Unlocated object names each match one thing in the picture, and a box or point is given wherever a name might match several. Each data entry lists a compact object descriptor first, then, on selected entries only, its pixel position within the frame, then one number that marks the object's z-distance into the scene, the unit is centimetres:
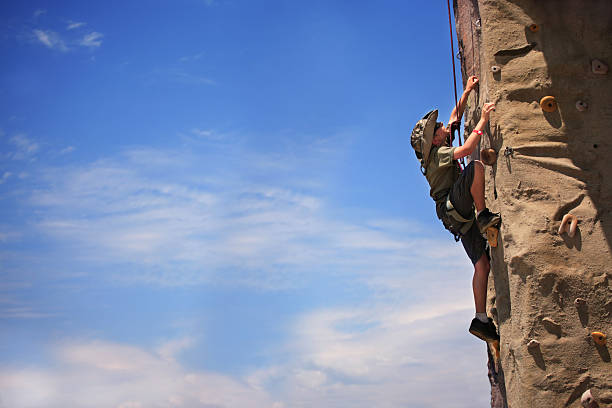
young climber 596
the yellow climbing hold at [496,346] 625
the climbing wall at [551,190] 537
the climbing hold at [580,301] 542
